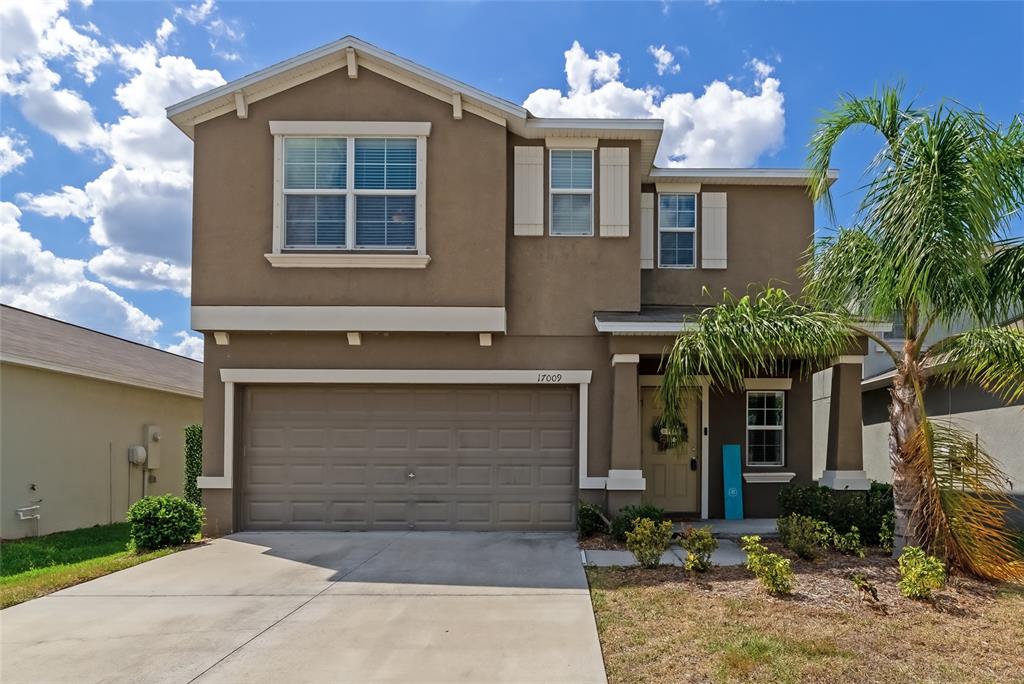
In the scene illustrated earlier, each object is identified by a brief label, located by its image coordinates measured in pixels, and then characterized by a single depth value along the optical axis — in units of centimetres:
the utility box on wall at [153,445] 1508
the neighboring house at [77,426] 1159
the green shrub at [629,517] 959
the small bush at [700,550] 786
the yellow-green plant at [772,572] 696
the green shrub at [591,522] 998
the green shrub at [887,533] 905
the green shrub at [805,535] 834
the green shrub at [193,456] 1485
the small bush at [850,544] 862
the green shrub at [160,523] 961
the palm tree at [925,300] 730
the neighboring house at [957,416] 1102
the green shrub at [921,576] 685
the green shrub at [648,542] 814
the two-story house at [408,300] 1049
